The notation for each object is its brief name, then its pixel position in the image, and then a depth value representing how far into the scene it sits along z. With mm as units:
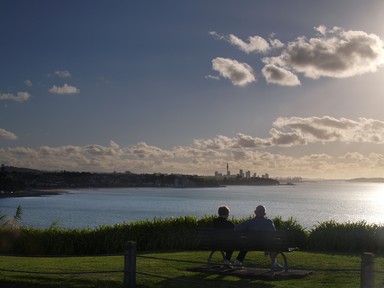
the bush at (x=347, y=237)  18375
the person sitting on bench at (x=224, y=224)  12406
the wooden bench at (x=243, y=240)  11188
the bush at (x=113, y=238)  18969
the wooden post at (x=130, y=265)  10789
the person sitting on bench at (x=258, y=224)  11953
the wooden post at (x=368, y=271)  9180
